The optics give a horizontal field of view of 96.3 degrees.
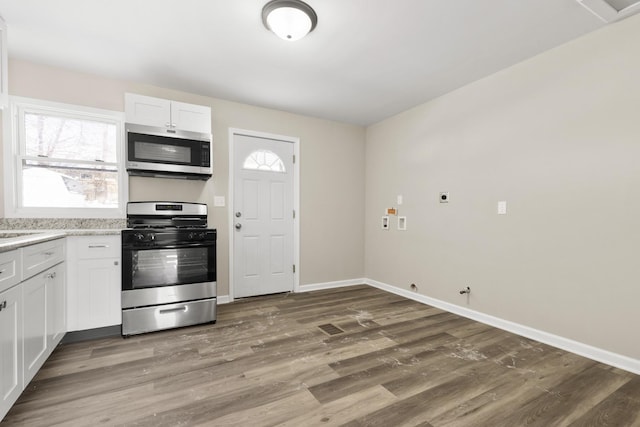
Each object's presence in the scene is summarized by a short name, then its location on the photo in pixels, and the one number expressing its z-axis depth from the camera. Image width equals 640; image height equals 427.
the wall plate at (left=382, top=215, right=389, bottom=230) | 4.28
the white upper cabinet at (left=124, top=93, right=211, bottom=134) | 2.88
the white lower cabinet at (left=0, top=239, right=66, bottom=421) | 1.47
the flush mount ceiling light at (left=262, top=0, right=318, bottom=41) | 1.96
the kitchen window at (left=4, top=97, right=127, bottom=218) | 2.77
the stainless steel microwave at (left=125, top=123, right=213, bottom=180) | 2.86
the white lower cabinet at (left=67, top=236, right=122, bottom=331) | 2.43
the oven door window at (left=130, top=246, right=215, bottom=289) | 2.65
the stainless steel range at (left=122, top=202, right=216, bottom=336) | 2.60
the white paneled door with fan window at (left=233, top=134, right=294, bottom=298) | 3.80
